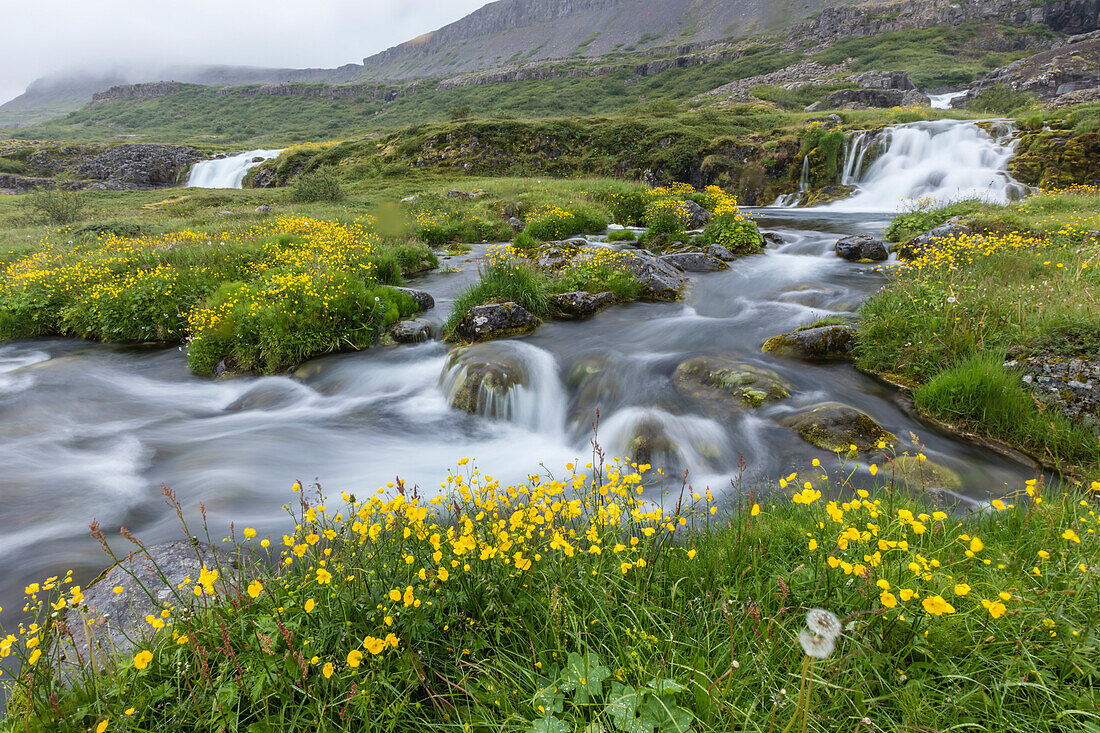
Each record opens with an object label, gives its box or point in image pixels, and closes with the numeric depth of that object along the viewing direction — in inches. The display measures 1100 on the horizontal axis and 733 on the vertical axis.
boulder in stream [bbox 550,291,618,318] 414.9
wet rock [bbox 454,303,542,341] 366.0
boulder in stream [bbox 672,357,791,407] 269.7
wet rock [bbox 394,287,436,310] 440.1
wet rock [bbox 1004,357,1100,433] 206.5
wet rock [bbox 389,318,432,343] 381.1
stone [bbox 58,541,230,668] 113.0
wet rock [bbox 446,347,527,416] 298.2
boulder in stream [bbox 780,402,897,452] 223.1
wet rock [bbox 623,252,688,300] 456.1
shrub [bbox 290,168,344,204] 1072.8
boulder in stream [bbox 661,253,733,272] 539.2
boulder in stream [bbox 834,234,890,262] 526.9
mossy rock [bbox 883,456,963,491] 194.1
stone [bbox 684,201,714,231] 711.7
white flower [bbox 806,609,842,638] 53.1
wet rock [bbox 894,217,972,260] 450.9
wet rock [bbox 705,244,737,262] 561.3
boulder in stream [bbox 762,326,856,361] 311.1
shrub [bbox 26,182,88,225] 916.0
